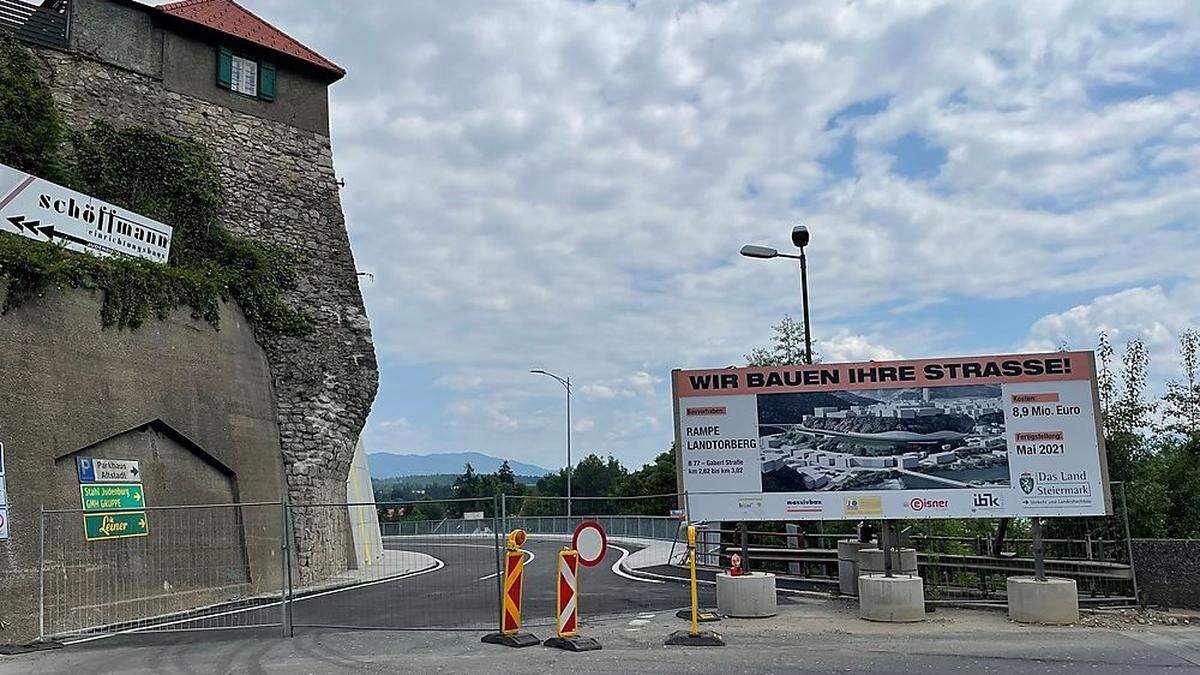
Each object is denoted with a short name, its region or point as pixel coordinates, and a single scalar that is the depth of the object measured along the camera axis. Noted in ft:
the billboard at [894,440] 45.96
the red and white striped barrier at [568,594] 38.09
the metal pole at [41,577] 42.80
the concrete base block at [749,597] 45.03
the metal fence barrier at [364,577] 46.50
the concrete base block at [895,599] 42.98
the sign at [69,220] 55.36
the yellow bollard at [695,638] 37.73
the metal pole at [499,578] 39.63
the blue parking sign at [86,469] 51.72
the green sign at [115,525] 50.83
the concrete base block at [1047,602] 41.81
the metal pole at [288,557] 41.14
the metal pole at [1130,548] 43.42
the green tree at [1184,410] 54.39
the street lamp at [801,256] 63.21
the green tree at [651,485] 161.47
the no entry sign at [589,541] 38.68
